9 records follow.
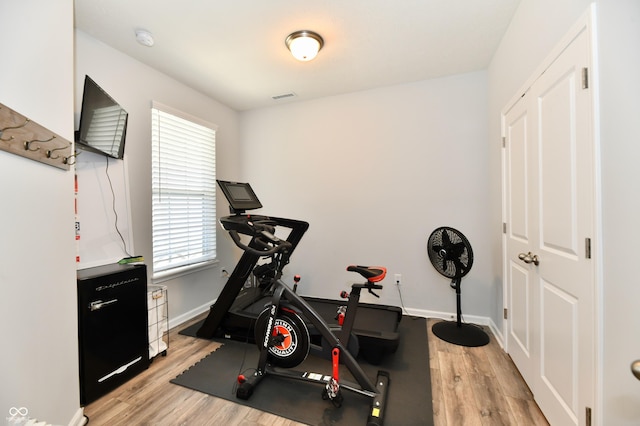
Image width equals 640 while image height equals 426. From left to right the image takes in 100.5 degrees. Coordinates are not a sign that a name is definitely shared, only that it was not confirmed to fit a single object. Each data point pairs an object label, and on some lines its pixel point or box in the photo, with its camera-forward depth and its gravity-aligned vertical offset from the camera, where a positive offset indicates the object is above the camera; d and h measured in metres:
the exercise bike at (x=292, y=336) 1.74 -0.87
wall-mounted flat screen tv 1.90 +0.72
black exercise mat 1.66 -1.26
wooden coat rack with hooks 1.06 +0.34
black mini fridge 1.76 -0.81
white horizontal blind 2.87 +0.29
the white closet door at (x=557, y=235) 1.21 -0.13
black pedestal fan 2.64 -0.53
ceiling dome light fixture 2.25 +1.47
